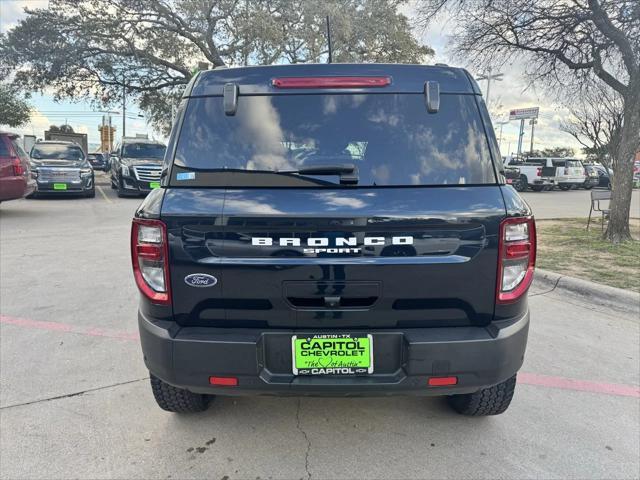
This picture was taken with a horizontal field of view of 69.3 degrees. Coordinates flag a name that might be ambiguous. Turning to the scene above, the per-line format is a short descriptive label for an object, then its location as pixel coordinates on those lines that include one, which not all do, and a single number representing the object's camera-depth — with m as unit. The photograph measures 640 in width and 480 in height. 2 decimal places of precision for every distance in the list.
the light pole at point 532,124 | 54.74
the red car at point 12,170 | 10.11
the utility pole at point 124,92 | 22.11
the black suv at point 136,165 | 15.19
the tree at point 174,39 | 19.11
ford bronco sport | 2.16
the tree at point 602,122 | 9.76
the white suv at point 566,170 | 25.49
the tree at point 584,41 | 7.71
